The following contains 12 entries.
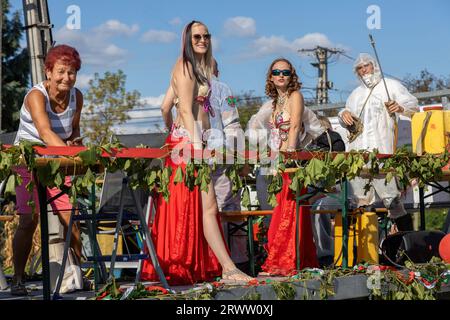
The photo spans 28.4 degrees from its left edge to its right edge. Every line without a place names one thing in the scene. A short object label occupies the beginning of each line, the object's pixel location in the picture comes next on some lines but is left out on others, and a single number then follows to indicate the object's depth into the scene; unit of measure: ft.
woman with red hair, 16.87
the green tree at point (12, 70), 89.40
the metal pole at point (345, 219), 17.91
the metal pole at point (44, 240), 14.08
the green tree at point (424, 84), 97.81
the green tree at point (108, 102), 89.04
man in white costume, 24.75
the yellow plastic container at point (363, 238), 20.06
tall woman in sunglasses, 17.37
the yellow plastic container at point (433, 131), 21.63
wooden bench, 20.36
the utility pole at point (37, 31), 32.12
